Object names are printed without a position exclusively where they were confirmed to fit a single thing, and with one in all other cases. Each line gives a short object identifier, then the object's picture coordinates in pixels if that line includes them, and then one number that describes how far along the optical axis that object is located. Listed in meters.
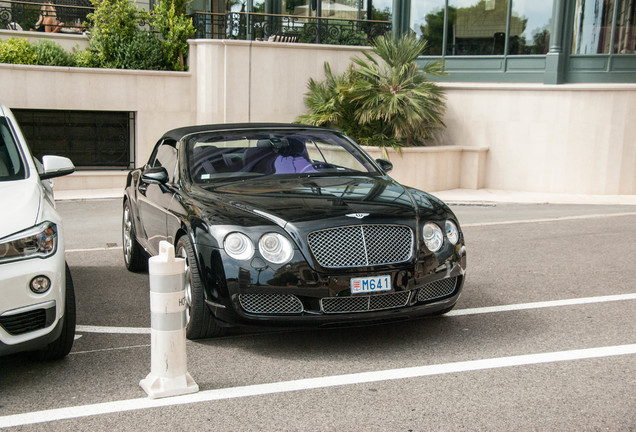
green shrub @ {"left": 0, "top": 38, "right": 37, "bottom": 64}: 17.94
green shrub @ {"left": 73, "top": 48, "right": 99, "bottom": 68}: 18.78
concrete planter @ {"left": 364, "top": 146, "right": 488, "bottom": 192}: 17.16
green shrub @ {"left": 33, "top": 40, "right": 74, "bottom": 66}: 18.28
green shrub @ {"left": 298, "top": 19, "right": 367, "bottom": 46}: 20.30
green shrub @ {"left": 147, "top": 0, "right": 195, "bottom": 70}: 19.42
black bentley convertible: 5.34
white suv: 4.68
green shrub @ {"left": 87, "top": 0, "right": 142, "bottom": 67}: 18.97
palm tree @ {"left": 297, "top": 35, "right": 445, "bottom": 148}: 17.22
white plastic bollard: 4.69
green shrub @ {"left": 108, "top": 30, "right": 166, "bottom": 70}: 18.91
